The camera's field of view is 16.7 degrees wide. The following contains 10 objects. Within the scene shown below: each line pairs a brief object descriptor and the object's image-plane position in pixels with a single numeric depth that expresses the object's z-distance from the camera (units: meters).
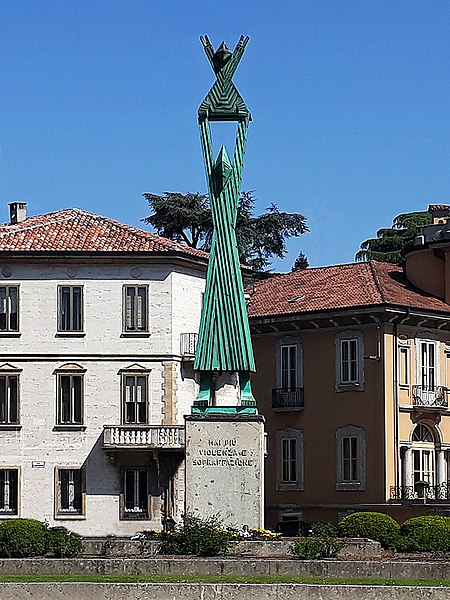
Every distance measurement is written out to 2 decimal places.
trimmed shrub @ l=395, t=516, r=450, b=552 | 38.91
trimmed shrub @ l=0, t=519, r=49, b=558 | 37.00
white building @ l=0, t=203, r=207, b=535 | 57.34
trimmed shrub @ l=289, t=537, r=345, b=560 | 35.09
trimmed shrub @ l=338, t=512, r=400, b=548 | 40.84
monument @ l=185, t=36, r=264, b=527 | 42.06
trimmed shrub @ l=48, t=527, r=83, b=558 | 36.32
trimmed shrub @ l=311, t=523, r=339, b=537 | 38.91
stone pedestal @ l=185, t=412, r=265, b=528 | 42.00
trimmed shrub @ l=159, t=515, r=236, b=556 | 36.25
